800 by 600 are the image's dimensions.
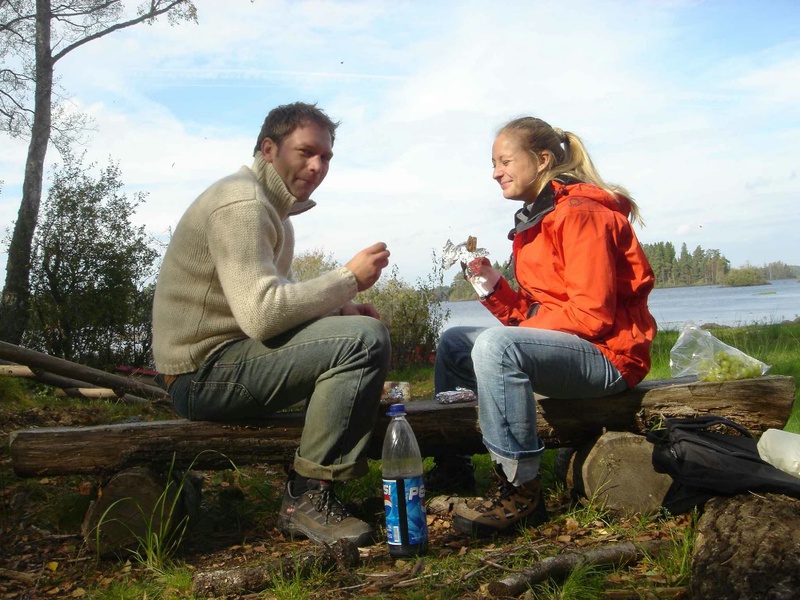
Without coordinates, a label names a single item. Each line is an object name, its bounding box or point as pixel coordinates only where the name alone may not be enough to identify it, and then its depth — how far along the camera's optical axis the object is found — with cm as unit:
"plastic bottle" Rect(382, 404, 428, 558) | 300
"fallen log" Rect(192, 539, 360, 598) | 269
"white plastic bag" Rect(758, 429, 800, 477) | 320
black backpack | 292
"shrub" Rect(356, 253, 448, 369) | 1112
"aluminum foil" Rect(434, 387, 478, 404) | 375
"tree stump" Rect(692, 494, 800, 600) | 232
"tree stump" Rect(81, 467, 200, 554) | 328
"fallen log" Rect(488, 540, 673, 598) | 249
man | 317
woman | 324
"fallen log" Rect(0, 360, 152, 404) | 659
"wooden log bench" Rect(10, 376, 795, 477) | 335
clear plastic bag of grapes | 356
